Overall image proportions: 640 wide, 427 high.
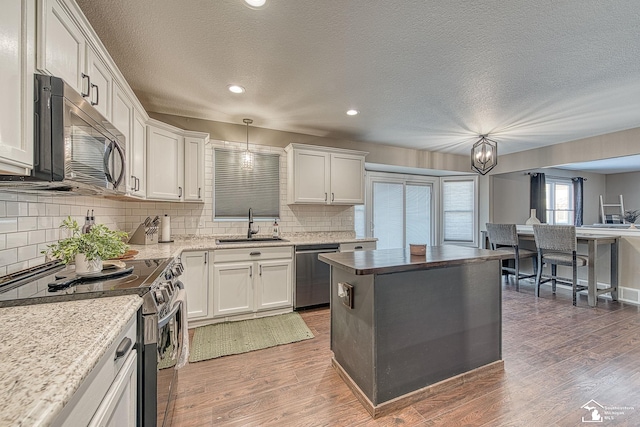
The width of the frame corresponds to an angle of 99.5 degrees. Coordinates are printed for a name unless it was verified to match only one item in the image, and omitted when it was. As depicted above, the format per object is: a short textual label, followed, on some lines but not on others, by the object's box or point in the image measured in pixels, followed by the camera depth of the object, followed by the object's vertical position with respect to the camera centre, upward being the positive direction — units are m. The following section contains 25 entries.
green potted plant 1.34 -0.17
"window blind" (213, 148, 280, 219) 3.57 +0.40
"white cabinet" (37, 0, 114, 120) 1.15 +0.82
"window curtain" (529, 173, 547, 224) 5.84 +0.44
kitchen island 1.71 -0.74
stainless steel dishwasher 3.30 -0.77
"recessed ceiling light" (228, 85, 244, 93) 2.61 +1.24
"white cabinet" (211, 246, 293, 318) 2.95 -0.74
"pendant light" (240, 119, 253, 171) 3.52 +0.74
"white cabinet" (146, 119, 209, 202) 2.79 +0.58
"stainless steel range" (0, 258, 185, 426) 1.14 -0.40
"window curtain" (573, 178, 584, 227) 6.37 +0.36
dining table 3.53 -0.62
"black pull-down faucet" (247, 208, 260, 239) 3.54 -0.19
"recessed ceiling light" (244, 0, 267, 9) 1.56 +1.24
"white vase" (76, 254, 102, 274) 1.37 -0.25
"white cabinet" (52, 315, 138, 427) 0.65 -0.52
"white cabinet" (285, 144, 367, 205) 3.73 +0.57
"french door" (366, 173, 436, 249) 5.17 +0.12
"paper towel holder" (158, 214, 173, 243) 3.07 -0.16
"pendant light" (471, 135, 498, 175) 3.52 +0.82
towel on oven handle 1.60 -0.70
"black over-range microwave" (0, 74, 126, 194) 1.05 +0.32
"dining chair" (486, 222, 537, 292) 4.23 -0.41
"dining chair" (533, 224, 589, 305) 3.60 -0.47
